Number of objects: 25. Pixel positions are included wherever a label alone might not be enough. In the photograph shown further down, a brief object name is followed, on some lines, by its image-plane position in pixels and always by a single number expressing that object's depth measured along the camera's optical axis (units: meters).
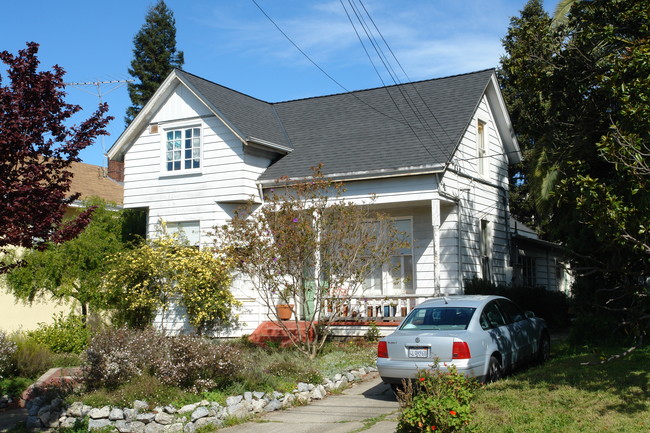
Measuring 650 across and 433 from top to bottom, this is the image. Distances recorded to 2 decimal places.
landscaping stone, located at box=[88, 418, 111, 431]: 9.27
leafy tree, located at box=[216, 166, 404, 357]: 13.41
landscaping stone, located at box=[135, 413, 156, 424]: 9.16
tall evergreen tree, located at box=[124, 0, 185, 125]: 42.19
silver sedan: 9.88
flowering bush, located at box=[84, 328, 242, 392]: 10.10
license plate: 9.99
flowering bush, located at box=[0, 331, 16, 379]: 12.88
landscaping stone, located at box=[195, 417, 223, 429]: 9.16
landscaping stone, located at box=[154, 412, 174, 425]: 9.15
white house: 17.20
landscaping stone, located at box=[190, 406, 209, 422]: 9.20
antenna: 25.22
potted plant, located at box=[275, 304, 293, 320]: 17.89
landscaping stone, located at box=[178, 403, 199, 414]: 9.41
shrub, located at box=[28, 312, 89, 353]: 16.88
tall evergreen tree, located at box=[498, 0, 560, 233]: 11.64
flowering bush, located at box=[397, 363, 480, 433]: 6.75
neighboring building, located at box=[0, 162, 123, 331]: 18.34
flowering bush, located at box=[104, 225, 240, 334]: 17.20
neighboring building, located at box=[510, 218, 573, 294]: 21.66
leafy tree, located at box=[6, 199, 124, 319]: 18.33
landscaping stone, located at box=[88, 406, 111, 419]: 9.34
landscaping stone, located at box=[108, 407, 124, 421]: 9.27
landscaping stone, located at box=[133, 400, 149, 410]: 9.38
